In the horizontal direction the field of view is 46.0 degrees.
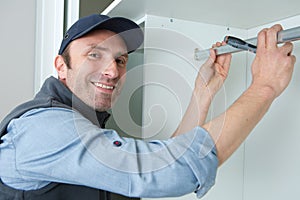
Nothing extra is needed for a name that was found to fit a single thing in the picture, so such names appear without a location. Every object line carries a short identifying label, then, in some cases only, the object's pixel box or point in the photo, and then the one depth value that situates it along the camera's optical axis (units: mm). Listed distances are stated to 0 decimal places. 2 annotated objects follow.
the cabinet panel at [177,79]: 981
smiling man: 567
